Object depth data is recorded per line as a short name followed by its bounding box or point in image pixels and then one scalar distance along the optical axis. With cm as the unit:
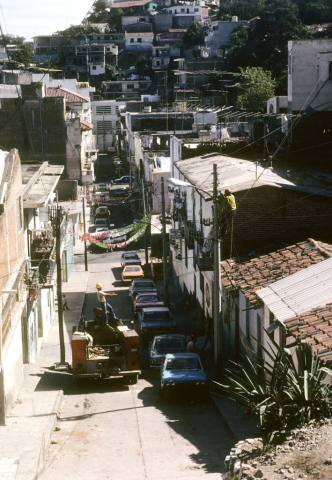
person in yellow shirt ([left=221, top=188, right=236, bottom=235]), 2314
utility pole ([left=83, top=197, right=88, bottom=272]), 4671
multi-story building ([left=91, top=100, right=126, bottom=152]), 10744
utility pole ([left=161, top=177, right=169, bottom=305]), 3475
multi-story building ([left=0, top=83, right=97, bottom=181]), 5644
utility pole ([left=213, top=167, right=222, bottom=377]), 2095
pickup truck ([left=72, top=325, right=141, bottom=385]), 2125
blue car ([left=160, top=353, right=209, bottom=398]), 2019
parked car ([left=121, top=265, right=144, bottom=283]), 4322
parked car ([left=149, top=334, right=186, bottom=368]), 2400
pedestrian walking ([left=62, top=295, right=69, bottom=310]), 3522
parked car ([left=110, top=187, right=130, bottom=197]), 6956
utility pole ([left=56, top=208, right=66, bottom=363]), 2489
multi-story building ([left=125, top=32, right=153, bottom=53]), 14062
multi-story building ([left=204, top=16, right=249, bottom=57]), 12256
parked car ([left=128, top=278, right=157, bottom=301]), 3681
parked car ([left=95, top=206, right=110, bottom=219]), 6331
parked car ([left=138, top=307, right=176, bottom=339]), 2842
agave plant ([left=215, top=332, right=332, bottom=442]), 1120
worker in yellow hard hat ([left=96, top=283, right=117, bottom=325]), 2235
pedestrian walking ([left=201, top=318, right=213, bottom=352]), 2580
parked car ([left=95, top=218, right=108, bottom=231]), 6094
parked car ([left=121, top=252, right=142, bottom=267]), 4703
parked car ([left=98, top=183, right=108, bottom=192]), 7194
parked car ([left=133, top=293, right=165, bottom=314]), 3303
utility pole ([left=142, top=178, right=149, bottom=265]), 4694
